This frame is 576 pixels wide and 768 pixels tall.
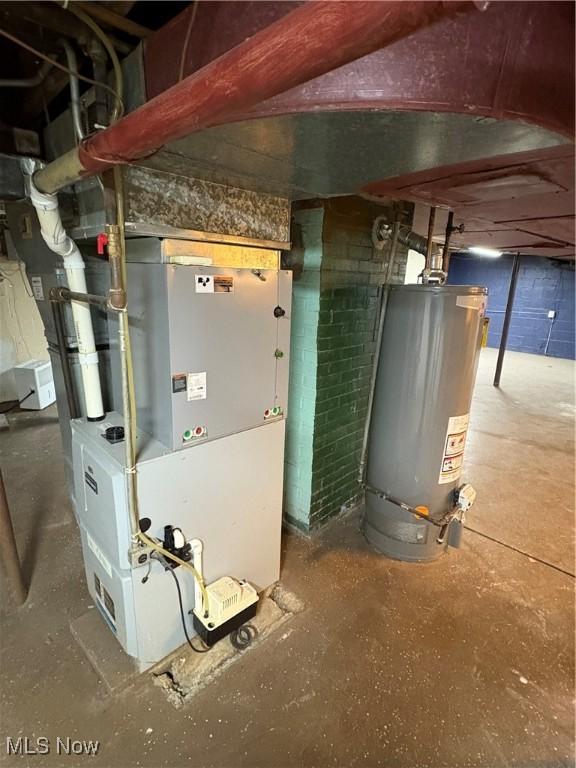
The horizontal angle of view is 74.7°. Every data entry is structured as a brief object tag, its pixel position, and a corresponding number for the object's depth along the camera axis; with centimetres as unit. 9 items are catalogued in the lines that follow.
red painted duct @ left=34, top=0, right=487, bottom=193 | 45
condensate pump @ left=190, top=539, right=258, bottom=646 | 154
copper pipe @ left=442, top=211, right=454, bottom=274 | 244
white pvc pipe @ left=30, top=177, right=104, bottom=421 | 141
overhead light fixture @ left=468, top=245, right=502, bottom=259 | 500
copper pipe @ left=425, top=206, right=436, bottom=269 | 211
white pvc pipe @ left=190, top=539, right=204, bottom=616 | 151
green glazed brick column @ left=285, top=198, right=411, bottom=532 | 203
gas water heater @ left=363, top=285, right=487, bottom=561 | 194
